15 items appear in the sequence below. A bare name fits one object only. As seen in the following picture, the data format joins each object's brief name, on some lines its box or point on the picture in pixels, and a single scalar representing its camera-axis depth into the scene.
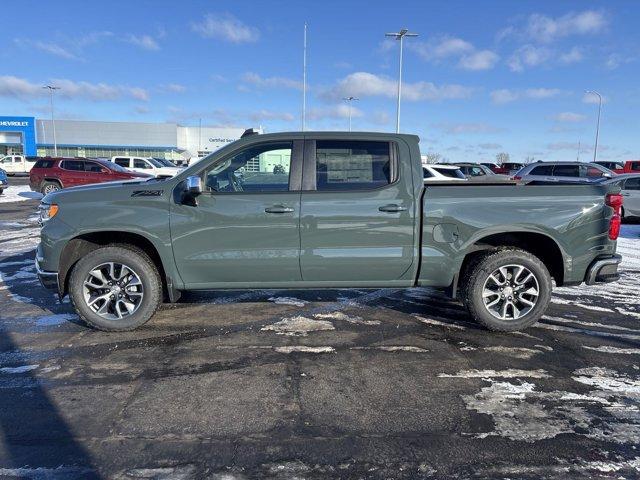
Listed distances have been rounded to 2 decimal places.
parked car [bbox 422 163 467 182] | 16.43
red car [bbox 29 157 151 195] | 19.31
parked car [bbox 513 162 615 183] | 18.76
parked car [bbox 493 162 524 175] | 34.81
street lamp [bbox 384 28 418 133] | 27.77
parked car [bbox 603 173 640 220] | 13.66
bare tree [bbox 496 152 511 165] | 96.31
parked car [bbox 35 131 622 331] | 4.43
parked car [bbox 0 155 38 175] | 43.28
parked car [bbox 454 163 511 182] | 24.29
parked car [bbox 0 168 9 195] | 20.47
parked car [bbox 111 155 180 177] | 25.25
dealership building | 71.83
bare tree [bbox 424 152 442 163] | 80.97
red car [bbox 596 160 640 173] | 24.89
